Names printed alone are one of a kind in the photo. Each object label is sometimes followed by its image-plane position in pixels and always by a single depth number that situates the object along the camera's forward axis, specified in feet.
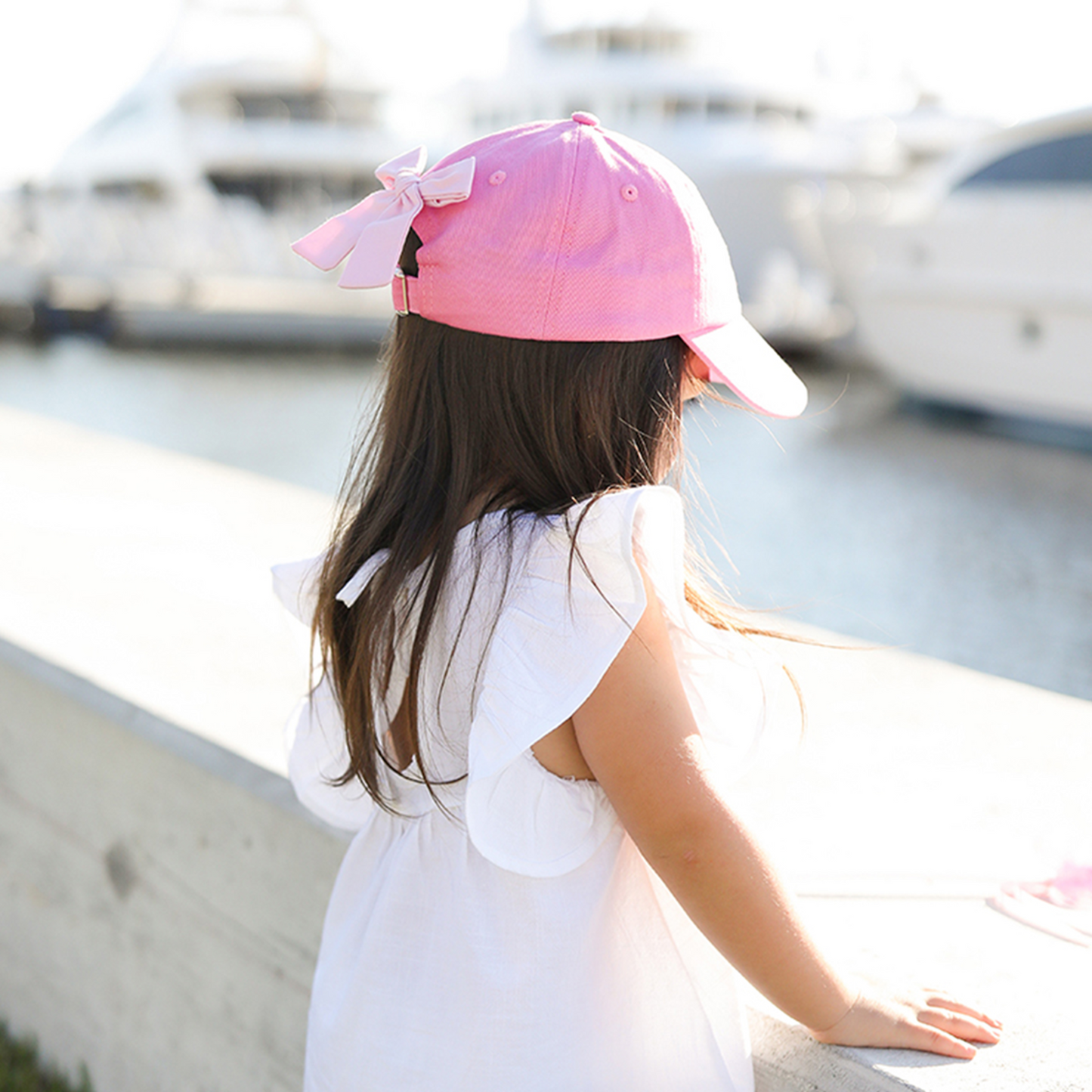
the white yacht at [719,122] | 61.21
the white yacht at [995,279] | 29.27
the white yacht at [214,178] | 60.08
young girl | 2.83
